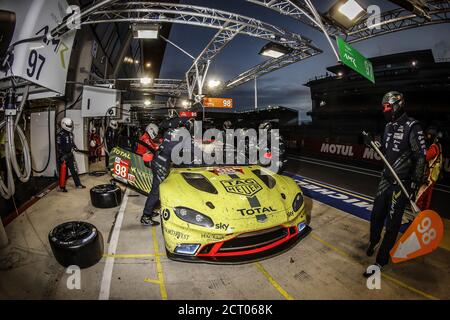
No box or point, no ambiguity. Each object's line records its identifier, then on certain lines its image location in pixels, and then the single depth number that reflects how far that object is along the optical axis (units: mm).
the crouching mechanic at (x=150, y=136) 6624
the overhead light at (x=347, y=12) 6508
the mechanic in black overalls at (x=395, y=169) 2881
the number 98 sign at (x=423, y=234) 2688
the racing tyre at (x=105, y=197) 4945
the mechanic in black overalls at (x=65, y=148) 6305
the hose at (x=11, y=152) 3025
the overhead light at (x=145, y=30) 8539
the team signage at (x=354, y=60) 6320
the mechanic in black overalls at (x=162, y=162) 4004
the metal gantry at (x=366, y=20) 7784
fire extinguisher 6281
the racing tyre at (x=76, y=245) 2799
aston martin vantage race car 2721
